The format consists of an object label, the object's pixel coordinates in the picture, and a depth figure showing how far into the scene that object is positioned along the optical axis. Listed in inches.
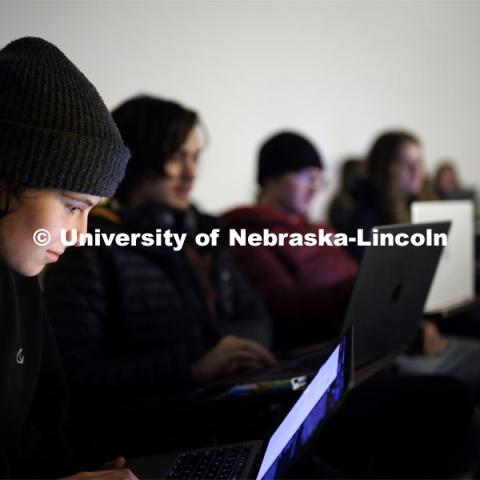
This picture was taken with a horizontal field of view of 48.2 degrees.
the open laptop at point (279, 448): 25.0
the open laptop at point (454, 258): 49.9
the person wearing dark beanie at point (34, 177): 22.9
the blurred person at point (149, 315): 34.8
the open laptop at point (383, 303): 35.3
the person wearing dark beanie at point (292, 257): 56.4
